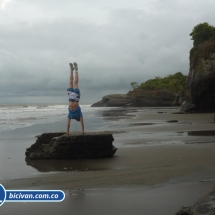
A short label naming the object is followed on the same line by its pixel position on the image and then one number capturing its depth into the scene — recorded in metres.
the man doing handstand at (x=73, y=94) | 10.30
